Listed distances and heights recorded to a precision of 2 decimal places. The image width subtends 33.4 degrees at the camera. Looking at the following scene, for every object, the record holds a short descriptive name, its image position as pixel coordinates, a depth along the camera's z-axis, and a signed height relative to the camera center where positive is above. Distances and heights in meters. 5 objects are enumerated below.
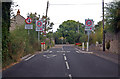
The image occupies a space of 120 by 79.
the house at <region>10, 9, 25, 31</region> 47.20 +4.40
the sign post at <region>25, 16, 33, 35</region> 25.72 +1.61
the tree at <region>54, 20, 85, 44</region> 90.56 +2.14
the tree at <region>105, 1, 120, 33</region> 24.20 +2.40
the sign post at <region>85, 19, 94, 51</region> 30.36 +1.91
